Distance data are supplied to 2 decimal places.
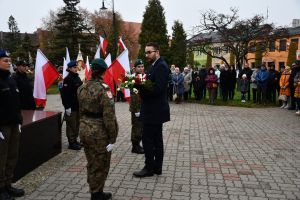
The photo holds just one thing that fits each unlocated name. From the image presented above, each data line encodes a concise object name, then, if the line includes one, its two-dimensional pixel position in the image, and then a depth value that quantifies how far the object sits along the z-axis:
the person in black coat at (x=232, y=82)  17.73
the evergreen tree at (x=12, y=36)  66.57
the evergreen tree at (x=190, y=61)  48.41
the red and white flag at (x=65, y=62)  8.81
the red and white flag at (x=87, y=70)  10.26
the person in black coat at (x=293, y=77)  14.12
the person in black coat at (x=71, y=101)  7.57
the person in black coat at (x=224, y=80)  17.48
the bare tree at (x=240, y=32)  24.12
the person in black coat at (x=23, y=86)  7.05
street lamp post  20.70
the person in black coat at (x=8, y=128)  4.61
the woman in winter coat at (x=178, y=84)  17.64
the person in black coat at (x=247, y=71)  17.89
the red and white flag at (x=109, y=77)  8.15
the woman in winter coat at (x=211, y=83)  16.98
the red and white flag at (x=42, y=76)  7.31
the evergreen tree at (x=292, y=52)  45.03
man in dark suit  5.41
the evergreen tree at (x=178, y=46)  28.17
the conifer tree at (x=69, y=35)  40.84
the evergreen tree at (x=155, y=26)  43.34
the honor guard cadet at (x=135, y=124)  7.24
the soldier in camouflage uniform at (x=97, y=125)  4.39
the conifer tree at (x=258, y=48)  25.76
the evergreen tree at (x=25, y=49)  42.54
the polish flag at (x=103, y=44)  11.64
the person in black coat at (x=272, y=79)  16.39
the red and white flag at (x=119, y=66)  8.11
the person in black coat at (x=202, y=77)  18.34
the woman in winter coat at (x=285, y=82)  14.91
